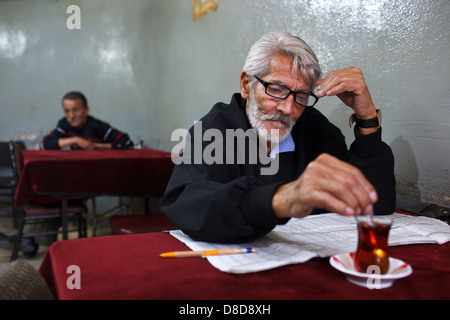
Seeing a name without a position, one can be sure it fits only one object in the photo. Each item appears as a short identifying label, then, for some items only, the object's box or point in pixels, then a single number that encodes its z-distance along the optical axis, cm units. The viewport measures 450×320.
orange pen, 105
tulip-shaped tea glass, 90
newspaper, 100
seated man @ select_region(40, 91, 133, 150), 471
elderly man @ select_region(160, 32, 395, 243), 108
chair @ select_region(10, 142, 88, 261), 349
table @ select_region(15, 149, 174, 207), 326
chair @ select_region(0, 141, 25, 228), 555
